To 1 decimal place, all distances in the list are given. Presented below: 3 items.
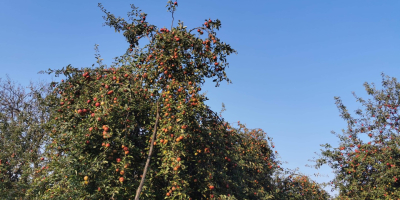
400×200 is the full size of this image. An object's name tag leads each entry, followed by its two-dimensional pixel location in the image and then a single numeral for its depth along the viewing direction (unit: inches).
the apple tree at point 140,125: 276.5
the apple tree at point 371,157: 569.0
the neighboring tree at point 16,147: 520.1
